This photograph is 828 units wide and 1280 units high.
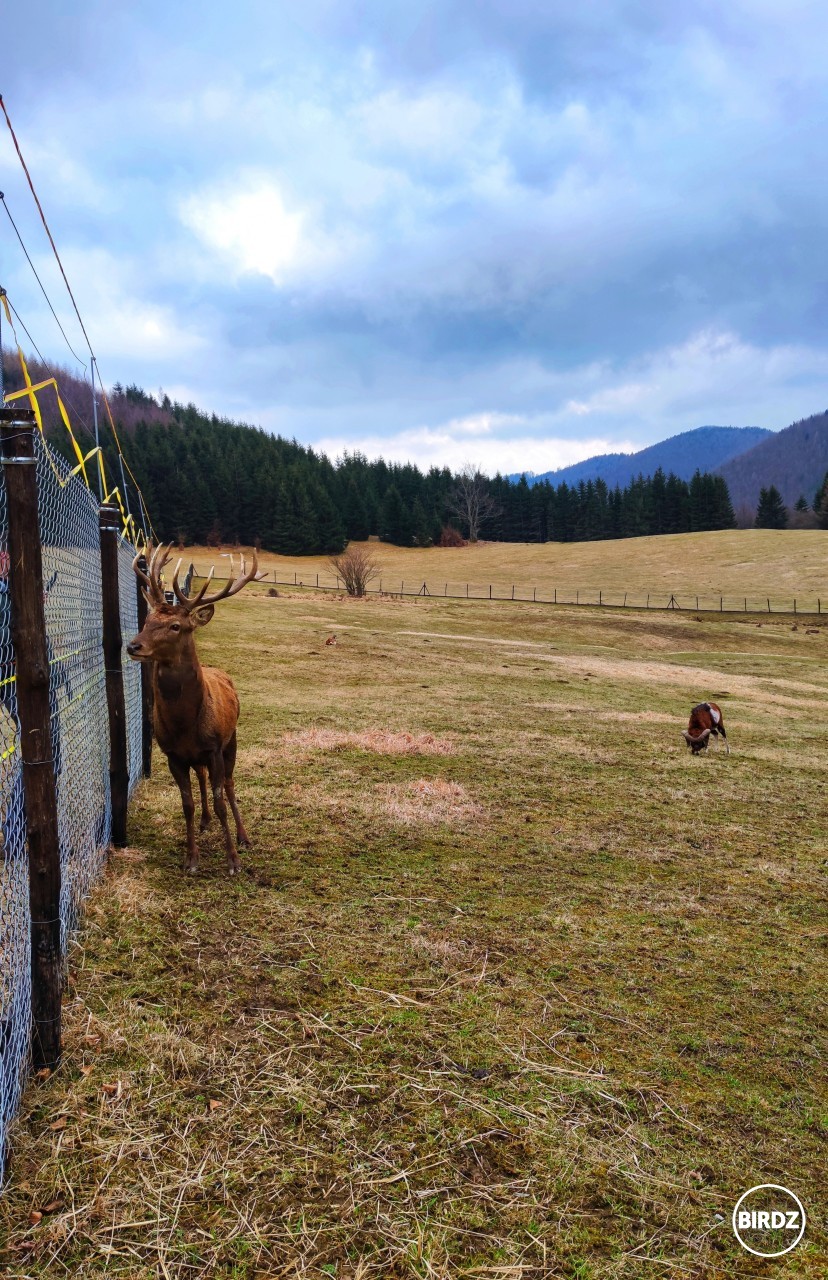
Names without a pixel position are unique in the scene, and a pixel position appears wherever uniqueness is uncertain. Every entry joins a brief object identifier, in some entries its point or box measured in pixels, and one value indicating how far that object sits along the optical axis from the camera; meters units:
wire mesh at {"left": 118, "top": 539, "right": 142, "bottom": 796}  7.96
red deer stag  5.55
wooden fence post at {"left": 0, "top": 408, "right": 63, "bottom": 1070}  3.30
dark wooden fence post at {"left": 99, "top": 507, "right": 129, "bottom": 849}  6.23
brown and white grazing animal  11.59
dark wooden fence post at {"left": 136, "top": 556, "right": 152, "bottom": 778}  8.54
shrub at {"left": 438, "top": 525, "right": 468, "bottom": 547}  95.06
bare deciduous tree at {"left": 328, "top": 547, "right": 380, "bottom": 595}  44.51
